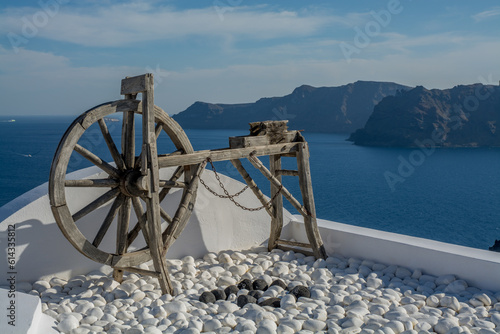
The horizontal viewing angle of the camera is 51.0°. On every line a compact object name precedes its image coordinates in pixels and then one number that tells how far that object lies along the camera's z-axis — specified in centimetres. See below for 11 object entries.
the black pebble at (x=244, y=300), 460
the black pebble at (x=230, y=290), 488
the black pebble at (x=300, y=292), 479
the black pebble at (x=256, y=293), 479
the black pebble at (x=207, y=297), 466
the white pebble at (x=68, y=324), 393
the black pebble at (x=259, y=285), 505
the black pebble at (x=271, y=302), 457
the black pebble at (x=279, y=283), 507
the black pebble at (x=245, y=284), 505
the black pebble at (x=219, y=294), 479
